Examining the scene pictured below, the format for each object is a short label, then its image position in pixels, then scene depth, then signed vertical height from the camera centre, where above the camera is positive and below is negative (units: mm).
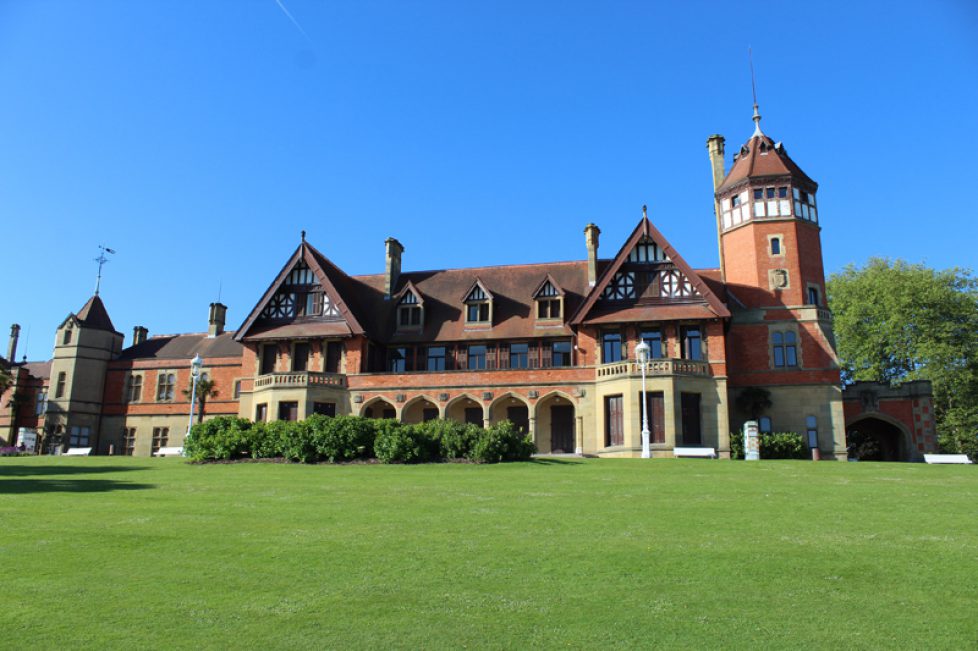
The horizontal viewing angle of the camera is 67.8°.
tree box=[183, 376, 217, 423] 44406 +3806
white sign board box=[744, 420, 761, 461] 30406 +670
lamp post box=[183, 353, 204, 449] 31562 +3659
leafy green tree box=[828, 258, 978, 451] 46594 +8266
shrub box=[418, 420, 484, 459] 26047 +627
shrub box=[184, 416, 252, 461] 27422 +380
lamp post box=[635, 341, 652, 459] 29609 +3821
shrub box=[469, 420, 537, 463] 25203 +347
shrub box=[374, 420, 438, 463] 25641 +337
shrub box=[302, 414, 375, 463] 26453 +557
